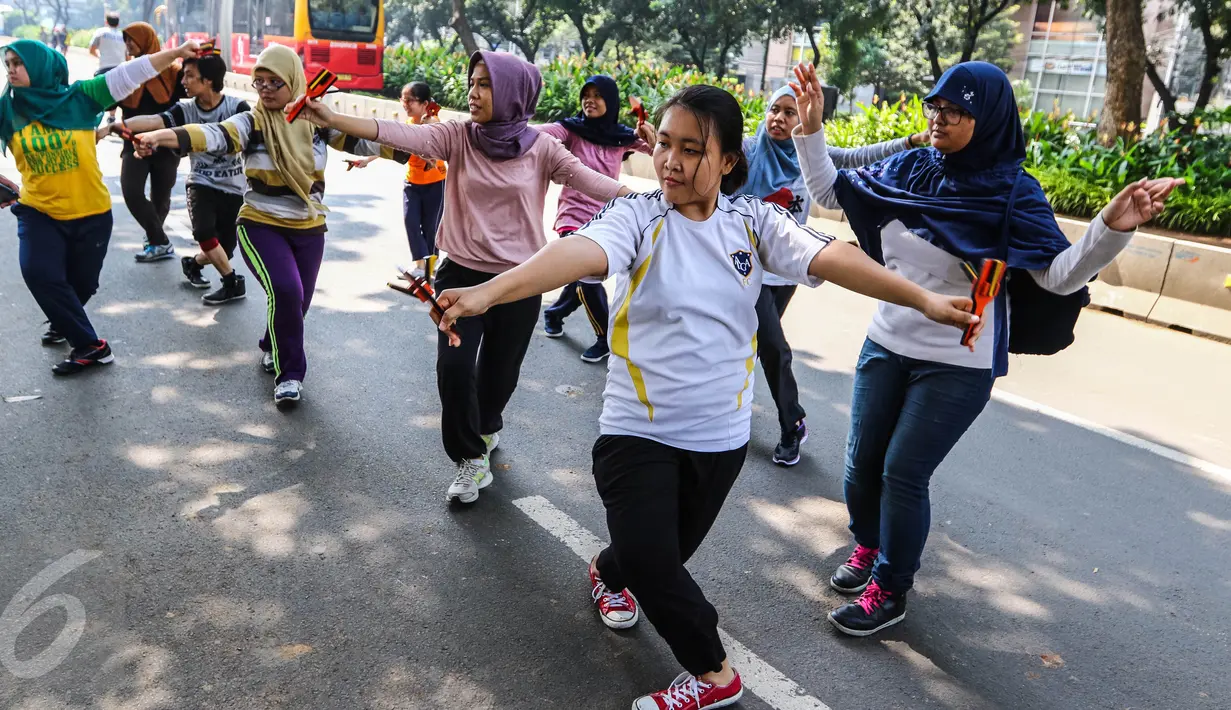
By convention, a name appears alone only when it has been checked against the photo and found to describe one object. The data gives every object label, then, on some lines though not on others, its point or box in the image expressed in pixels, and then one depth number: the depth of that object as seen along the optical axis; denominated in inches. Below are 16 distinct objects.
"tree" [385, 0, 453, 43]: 2048.5
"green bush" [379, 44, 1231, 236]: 390.3
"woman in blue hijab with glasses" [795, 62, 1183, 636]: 123.9
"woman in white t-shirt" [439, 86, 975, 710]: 103.1
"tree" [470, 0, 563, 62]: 1683.1
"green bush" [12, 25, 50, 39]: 2514.4
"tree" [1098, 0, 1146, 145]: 471.2
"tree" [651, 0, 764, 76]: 1259.2
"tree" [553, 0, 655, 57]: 1443.2
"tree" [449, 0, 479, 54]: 1217.4
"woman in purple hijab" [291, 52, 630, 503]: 162.7
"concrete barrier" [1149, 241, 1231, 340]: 329.1
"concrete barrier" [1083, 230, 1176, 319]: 346.0
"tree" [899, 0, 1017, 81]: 909.2
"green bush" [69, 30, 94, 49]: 2416.1
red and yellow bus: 917.2
